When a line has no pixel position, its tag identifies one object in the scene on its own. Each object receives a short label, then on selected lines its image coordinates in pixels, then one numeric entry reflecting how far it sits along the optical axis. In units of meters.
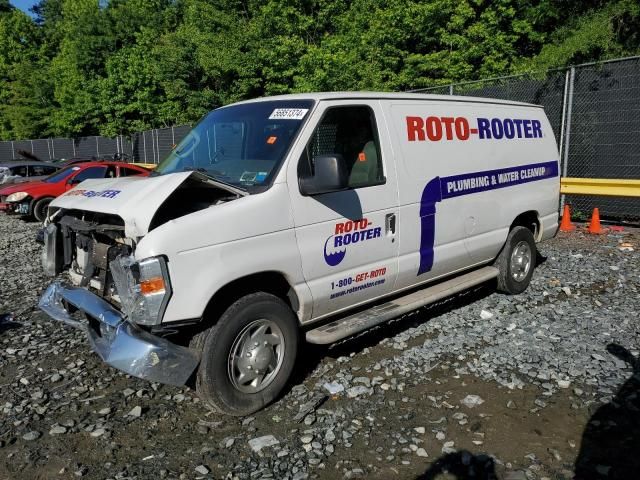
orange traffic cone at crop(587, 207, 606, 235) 9.83
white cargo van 3.49
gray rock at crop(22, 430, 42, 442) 3.67
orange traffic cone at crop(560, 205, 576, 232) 10.20
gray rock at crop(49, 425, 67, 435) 3.73
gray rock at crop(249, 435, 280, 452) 3.54
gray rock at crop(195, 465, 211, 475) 3.30
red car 13.46
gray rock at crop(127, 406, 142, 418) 3.96
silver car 15.78
